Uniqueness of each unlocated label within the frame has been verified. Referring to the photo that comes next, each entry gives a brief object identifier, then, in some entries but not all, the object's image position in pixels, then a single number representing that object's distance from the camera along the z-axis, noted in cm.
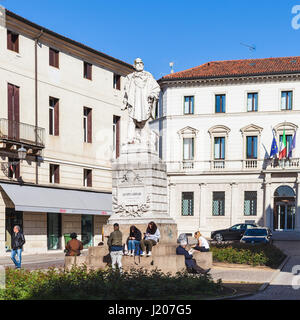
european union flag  5689
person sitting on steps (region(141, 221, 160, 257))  1875
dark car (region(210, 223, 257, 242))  4740
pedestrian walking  2277
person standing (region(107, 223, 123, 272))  1836
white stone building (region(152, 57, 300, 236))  5803
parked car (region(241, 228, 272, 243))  3606
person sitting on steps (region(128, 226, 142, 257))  1902
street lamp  3238
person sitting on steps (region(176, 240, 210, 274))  1914
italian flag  5709
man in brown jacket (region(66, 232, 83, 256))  1986
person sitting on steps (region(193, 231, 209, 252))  2261
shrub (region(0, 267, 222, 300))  1344
